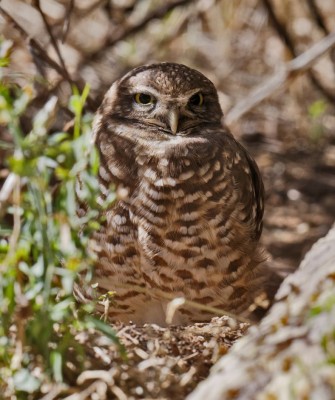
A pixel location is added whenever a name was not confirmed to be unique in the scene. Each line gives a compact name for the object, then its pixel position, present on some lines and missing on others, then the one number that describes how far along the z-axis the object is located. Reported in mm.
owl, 6957
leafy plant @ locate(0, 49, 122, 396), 4492
